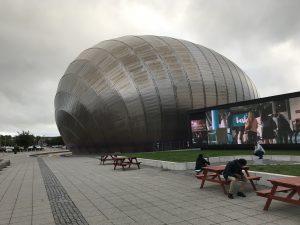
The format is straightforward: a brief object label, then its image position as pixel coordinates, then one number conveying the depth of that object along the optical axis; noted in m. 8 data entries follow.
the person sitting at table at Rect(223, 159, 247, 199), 6.61
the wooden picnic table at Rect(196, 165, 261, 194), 6.77
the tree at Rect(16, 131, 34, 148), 72.14
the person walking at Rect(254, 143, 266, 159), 12.69
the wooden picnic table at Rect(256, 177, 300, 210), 4.95
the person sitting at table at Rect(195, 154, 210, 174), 9.27
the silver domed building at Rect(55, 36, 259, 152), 23.98
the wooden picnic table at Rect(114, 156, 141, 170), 12.80
